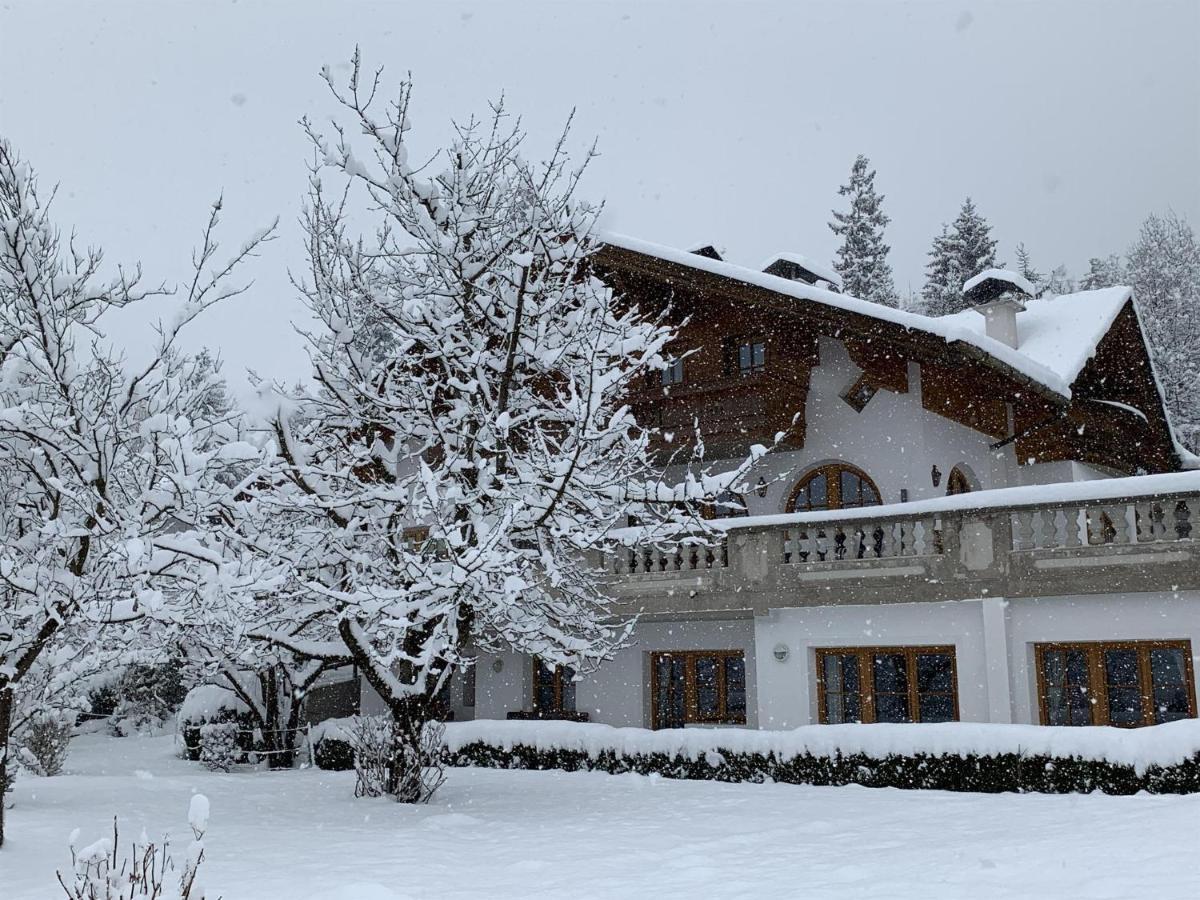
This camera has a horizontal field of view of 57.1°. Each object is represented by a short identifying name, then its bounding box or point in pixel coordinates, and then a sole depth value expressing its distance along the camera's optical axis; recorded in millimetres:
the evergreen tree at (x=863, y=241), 53281
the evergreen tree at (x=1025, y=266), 53531
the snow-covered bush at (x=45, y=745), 18625
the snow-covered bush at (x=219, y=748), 20578
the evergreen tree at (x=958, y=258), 48656
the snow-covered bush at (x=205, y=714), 22625
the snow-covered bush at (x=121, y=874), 5086
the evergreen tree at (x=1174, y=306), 38781
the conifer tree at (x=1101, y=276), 50844
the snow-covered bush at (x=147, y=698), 29578
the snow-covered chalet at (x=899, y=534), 14852
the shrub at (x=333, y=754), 18164
